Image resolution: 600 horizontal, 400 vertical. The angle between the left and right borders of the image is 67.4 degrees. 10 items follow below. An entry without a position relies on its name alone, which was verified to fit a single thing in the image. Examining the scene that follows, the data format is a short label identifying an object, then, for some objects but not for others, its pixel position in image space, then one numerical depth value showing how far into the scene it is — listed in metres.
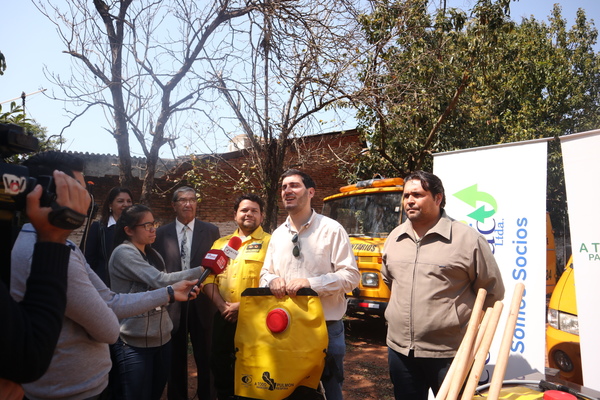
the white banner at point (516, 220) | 4.01
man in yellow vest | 3.14
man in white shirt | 2.97
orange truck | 7.31
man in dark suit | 4.30
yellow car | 3.90
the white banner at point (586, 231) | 3.63
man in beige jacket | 2.81
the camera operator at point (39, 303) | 1.10
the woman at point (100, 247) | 4.04
